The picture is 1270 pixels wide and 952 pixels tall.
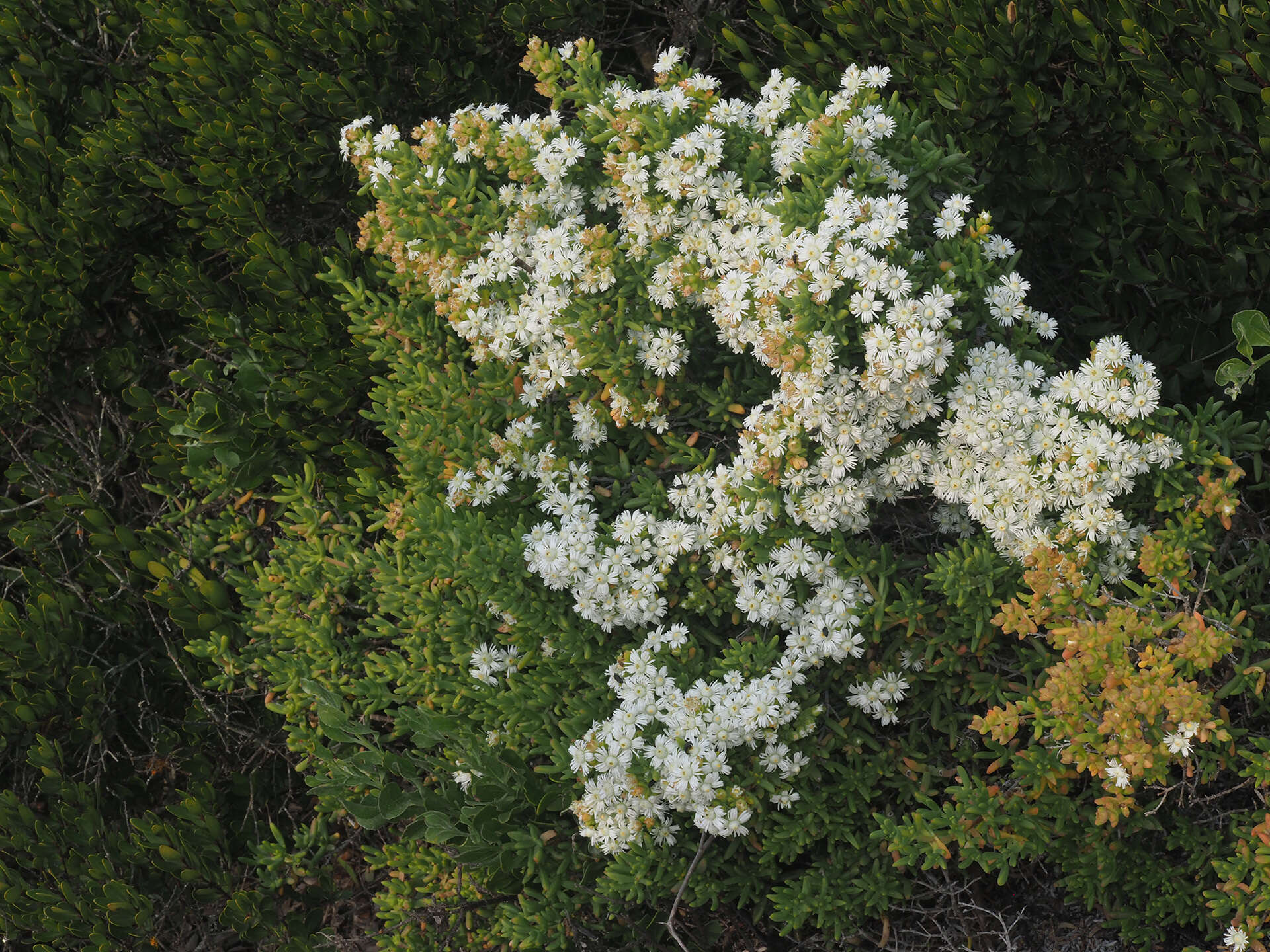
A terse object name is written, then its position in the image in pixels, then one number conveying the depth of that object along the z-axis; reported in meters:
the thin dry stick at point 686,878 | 2.80
